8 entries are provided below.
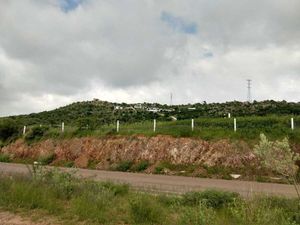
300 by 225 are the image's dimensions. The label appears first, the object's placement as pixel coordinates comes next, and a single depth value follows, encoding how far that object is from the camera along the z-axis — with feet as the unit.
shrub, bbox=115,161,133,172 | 108.37
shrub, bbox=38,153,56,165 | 132.57
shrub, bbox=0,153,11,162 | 146.26
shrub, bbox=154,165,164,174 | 100.67
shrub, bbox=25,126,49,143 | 156.04
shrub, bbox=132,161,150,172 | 106.11
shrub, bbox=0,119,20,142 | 171.42
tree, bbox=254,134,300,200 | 27.91
